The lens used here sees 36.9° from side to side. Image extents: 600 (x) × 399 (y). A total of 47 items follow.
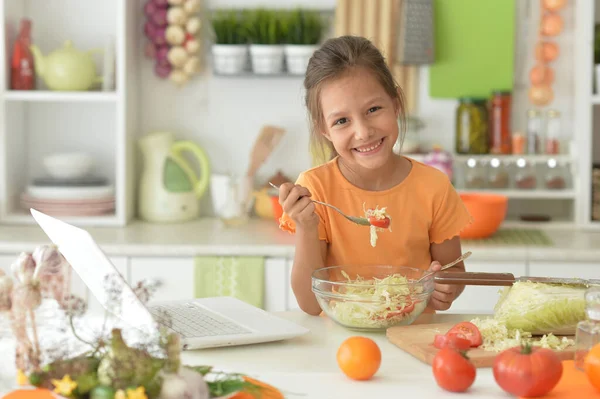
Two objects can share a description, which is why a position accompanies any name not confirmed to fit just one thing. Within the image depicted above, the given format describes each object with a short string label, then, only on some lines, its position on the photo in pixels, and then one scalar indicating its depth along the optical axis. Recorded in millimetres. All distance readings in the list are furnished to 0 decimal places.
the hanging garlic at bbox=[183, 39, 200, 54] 3266
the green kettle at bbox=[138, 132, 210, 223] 3232
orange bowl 2844
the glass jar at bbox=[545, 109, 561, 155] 3191
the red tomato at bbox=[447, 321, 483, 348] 1456
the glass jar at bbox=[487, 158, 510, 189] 3158
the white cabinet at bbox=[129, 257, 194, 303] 2781
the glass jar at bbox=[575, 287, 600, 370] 1310
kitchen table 1266
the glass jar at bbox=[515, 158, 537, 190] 3162
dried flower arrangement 1020
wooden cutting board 1388
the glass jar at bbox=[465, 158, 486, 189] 3148
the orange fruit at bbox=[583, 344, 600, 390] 1234
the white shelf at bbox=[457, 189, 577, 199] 3129
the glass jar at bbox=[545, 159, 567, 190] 3156
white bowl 3141
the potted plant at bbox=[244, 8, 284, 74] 3193
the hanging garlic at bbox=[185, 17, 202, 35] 3248
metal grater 3213
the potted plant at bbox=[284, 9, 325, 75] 3197
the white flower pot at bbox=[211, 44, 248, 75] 3197
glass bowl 1560
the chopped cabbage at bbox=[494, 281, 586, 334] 1496
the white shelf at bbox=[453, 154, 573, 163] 3143
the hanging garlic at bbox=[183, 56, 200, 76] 3285
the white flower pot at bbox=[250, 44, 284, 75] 3186
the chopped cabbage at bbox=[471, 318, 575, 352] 1445
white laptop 1224
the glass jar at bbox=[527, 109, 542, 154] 3205
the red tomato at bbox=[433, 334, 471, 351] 1428
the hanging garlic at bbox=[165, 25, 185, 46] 3244
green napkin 2770
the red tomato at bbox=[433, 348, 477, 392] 1238
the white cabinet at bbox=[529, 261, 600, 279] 2697
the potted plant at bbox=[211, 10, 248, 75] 3201
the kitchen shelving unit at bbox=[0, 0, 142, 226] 3117
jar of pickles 3203
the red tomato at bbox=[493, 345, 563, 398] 1197
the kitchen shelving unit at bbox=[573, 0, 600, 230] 3008
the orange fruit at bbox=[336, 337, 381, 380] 1301
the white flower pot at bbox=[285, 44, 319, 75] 3186
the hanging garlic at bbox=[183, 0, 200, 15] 3232
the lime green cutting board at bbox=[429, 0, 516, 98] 3230
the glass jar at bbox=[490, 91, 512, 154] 3205
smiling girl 1826
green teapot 3098
